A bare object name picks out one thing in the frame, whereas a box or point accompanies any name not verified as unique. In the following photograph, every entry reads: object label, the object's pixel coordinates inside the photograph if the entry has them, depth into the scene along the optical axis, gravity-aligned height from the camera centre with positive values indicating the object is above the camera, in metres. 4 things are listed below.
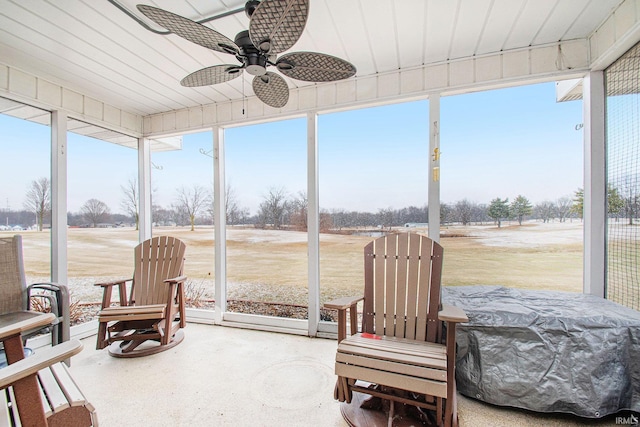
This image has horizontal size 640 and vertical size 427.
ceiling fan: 1.30 +0.94
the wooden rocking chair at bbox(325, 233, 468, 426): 1.57 -0.85
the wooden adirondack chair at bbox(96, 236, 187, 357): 2.67 -0.95
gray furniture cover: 1.70 -0.95
